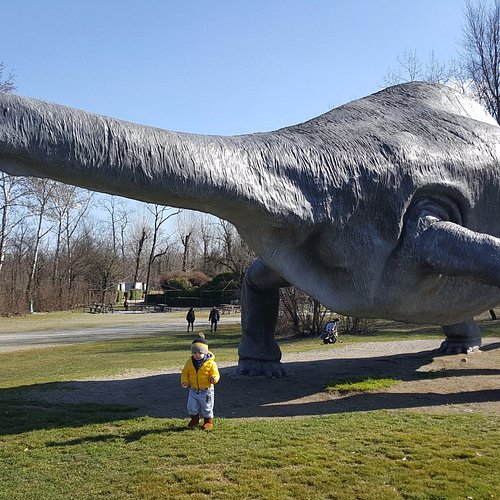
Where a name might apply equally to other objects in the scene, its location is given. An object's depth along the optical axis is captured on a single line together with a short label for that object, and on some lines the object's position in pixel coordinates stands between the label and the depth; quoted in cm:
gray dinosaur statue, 572
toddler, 696
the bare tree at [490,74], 3025
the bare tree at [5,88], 3137
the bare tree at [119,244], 6811
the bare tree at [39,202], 3878
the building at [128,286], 7286
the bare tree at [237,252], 3534
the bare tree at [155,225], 6202
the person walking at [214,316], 2731
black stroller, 1891
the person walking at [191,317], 2775
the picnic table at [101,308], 4823
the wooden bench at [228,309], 4460
